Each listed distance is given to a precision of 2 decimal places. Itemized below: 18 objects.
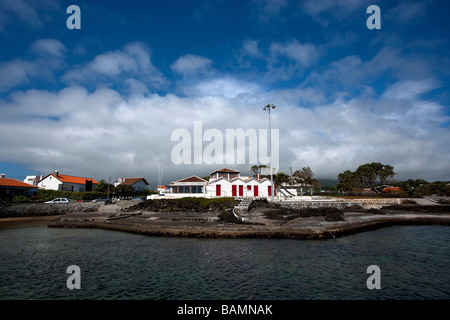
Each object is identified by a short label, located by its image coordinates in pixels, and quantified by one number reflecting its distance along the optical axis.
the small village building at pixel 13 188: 47.47
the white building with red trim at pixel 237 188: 44.88
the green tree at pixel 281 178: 63.64
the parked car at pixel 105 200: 50.05
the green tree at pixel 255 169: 81.38
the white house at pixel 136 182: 80.00
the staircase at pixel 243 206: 29.37
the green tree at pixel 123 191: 64.60
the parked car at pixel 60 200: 43.69
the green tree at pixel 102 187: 66.69
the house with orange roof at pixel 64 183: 63.92
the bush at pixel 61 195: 48.54
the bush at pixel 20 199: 43.16
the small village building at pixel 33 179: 76.51
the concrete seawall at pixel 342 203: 35.09
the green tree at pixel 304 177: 59.68
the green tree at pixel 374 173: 64.00
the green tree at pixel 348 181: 66.94
